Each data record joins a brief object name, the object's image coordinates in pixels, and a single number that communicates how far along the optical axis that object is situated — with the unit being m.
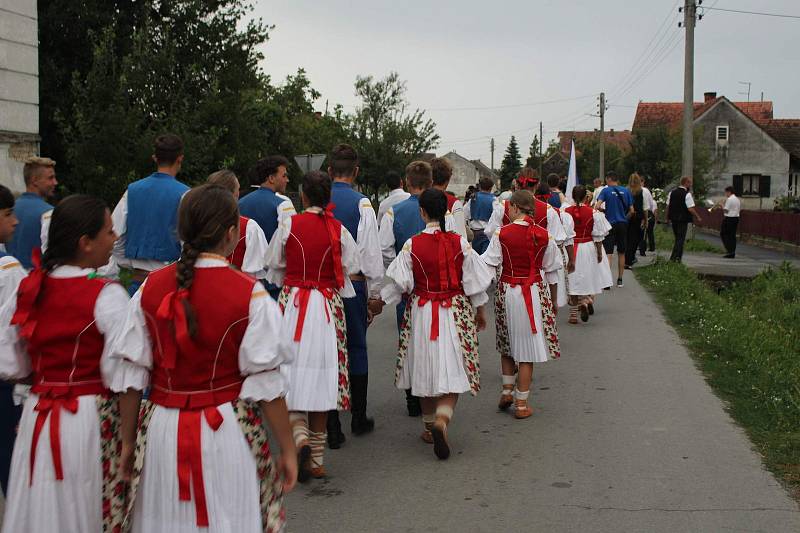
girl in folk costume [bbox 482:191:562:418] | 7.47
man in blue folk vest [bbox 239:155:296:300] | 7.04
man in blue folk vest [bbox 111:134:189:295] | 6.20
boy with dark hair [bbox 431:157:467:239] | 8.31
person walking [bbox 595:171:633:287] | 15.59
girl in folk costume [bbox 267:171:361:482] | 5.81
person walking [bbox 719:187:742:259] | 23.56
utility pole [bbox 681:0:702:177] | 23.84
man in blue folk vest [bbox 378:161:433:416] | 7.70
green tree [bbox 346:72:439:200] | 50.62
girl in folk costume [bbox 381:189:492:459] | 6.27
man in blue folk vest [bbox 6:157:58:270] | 6.10
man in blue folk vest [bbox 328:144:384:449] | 6.46
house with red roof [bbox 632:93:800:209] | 62.88
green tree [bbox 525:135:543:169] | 99.00
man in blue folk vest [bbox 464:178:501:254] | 13.80
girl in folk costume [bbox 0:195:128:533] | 3.40
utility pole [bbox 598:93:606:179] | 51.47
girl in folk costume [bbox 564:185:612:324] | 12.35
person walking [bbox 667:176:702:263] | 19.12
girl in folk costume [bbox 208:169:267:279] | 6.24
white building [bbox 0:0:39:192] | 14.39
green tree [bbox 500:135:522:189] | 105.24
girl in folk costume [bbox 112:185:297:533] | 3.15
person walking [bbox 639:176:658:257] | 19.17
